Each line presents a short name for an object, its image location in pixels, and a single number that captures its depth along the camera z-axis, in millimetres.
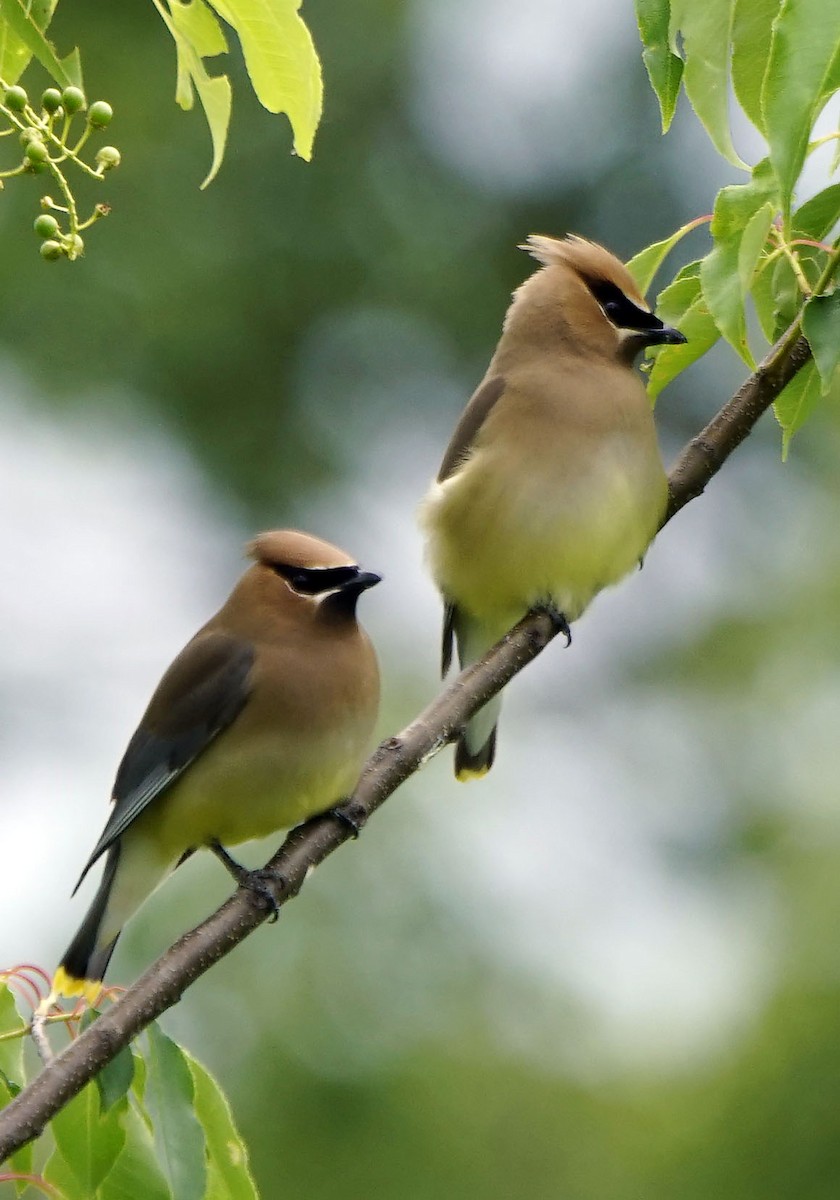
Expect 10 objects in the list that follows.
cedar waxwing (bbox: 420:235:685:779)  7437
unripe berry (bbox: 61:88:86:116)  4668
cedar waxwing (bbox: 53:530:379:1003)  6977
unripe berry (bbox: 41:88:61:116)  4637
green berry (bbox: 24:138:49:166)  4469
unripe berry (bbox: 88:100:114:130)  4863
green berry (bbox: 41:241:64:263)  4617
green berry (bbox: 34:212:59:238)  4805
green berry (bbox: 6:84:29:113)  4445
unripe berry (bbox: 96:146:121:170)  4781
